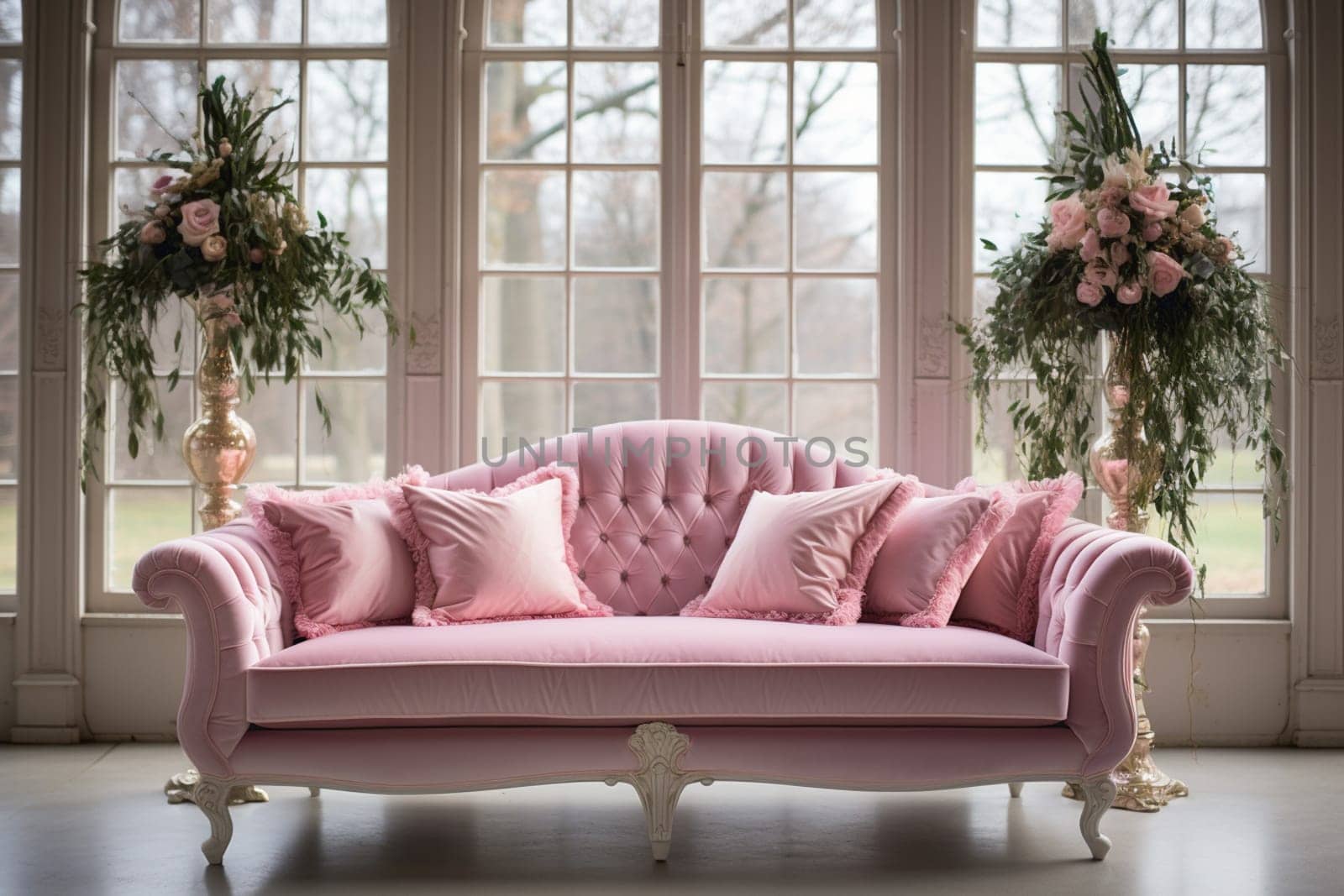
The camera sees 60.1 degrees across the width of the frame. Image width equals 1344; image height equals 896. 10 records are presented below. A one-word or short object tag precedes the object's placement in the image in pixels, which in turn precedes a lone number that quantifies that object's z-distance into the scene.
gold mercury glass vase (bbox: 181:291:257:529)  3.28
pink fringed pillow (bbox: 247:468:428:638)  2.85
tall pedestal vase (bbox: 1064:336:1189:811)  3.09
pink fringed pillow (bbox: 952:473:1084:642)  2.92
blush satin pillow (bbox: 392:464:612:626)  2.93
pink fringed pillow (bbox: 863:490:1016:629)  2.92
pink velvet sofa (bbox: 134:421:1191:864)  2.54
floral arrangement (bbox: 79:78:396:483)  3.12
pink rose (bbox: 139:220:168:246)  3.11
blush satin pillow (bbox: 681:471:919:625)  2.95
